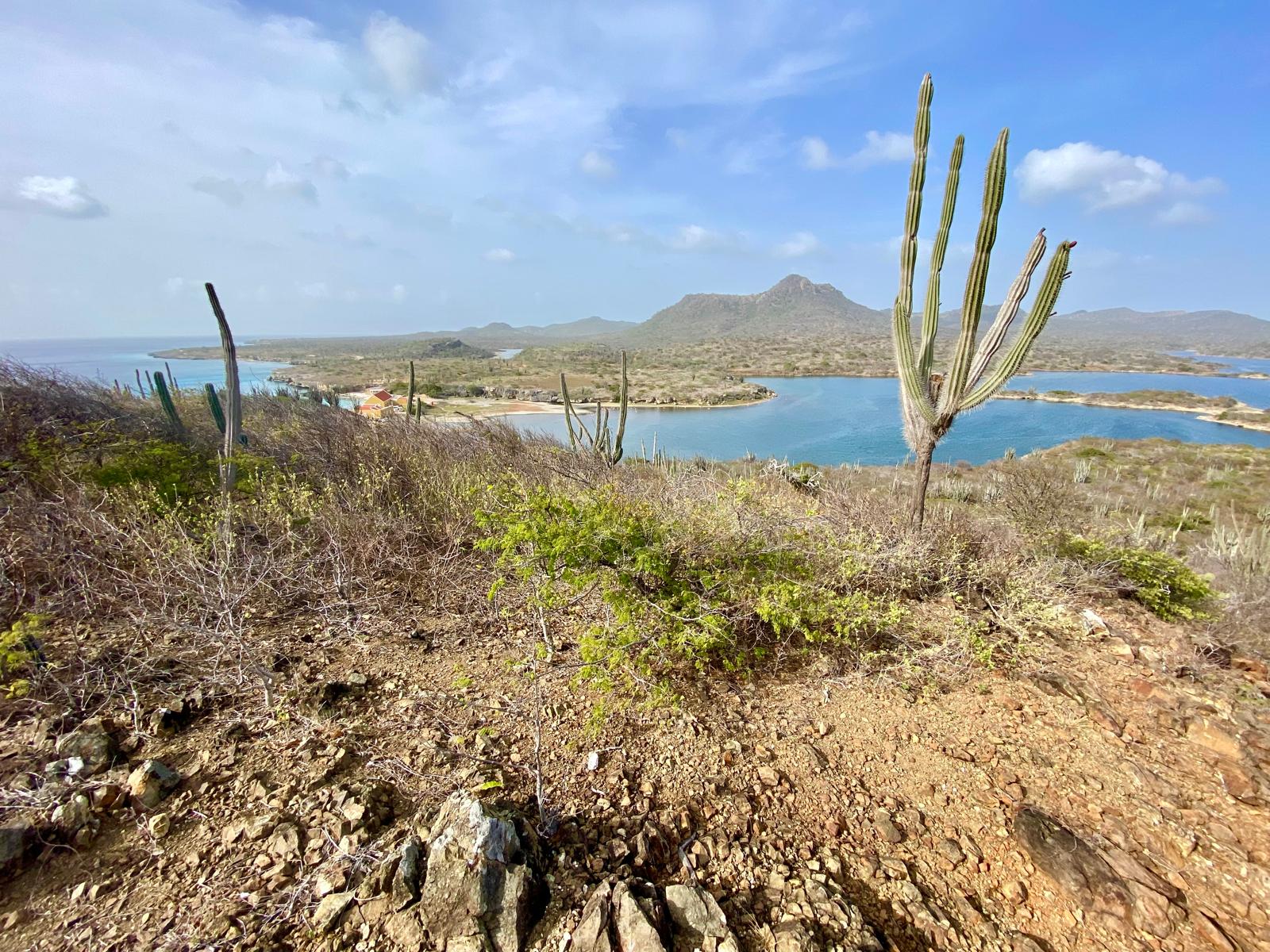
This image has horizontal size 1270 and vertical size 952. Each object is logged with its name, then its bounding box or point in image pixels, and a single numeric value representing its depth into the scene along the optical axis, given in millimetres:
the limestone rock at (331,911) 1668
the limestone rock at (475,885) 1664
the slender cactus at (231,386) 5273
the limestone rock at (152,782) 2078
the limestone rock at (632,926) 1624
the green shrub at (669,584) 2980
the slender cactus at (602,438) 8227
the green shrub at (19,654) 2318
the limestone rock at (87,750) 2141
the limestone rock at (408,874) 1734
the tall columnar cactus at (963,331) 4395
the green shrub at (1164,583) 4234
